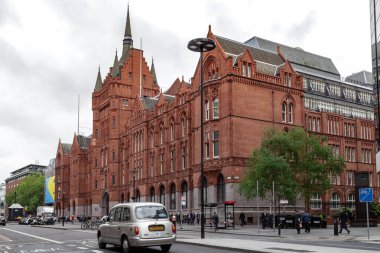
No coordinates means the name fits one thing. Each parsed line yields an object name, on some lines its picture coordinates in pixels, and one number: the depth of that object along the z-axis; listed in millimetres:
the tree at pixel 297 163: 43656
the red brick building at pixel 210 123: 53906
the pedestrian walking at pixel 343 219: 34066
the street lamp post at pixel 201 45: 28078
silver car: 18719
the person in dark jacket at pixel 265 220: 43969
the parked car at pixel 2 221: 73931
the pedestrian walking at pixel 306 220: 36812
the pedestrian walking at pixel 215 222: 41156
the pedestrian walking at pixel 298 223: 34469
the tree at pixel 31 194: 141375
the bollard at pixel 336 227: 31266
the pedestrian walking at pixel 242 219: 47875
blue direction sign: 27766
